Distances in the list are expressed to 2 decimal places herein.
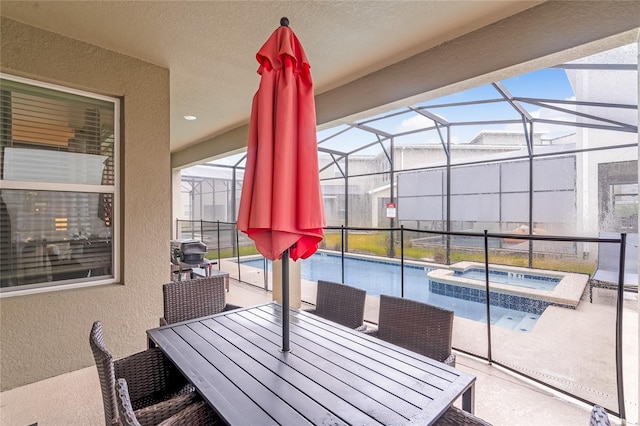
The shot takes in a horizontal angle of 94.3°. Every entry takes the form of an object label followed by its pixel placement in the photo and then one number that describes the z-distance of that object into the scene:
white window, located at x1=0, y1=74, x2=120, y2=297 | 2.48
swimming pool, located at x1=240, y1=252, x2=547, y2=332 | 3.62
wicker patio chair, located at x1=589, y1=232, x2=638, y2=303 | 2.27
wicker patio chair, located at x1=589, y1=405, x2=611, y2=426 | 0.77
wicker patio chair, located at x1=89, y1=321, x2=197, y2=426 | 1.23
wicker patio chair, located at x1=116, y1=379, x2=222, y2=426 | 0.89
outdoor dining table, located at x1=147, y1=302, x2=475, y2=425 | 1.08
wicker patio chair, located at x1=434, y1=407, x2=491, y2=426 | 1.11
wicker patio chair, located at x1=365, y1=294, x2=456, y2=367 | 1.72
